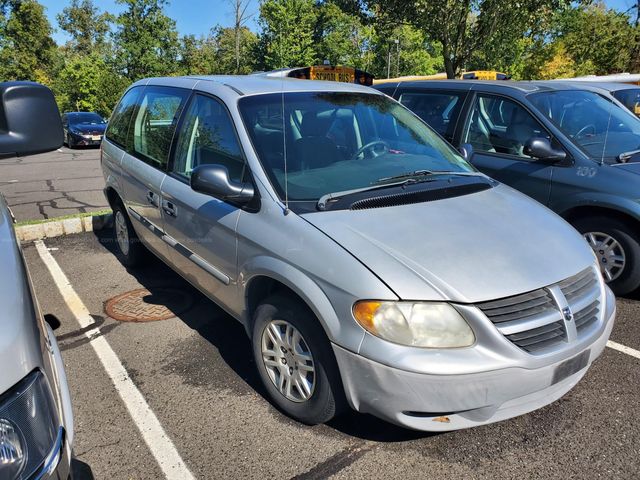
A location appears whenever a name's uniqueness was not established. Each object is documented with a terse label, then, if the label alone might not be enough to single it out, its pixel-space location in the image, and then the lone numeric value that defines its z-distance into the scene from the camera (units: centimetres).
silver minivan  221
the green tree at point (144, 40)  3014
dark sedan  1830
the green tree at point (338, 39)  4419
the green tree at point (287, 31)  3900
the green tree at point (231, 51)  4384
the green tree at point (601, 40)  2550
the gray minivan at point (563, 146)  428
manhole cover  420
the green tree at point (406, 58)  4572
